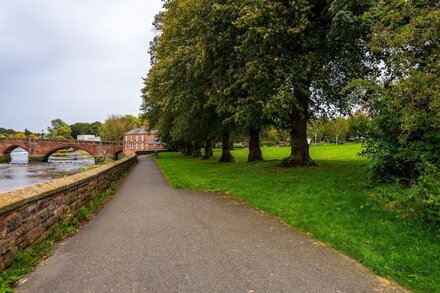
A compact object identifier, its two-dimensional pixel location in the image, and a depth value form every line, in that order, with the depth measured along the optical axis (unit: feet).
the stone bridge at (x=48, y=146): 232.53
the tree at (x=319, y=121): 69.07
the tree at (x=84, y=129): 584.40
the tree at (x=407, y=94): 21.43
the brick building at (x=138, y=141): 358.43
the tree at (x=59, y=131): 465.88
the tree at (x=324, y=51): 35.36
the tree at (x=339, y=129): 264.52
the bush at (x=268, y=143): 289.33
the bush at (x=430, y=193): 18.20
